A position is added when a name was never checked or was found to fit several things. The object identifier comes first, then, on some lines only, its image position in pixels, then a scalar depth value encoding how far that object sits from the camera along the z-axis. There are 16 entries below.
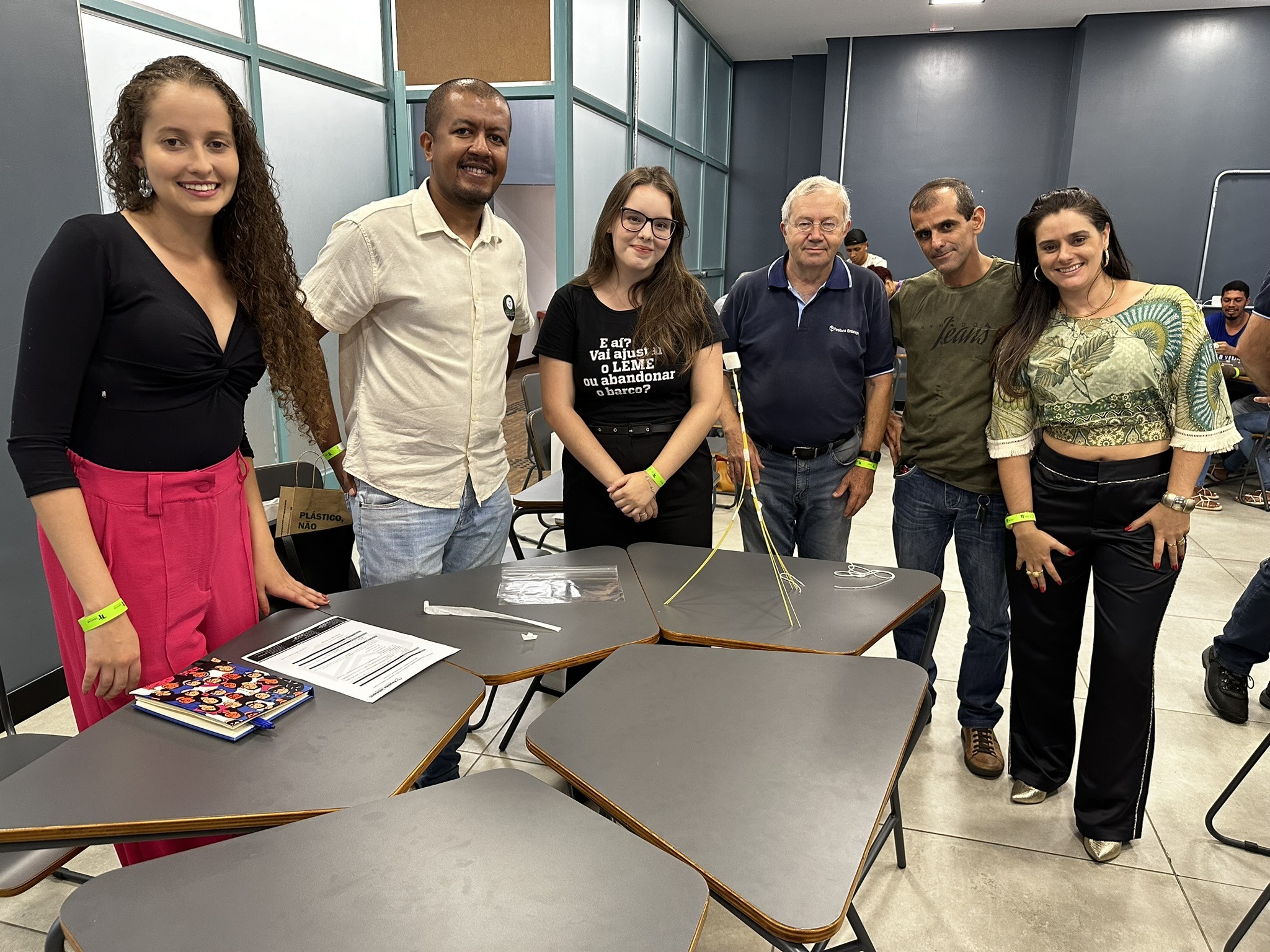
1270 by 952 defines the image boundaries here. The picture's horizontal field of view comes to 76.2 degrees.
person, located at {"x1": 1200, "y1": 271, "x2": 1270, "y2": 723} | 2.62
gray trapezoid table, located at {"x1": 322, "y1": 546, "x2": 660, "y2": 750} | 1.46
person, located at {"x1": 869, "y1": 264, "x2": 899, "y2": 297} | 5.70
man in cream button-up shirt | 1.79
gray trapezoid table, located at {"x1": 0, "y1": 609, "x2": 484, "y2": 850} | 1.00
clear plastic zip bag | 1.74
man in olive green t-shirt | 2.12
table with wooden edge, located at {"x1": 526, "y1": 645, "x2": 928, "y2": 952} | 0.96
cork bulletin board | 4.66
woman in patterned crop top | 1.77
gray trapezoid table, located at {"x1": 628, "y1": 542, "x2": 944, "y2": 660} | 1.59
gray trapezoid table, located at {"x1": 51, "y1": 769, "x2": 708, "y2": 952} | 0.85
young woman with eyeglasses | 2.00
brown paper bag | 1.96
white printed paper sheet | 1.34
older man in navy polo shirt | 2.31
